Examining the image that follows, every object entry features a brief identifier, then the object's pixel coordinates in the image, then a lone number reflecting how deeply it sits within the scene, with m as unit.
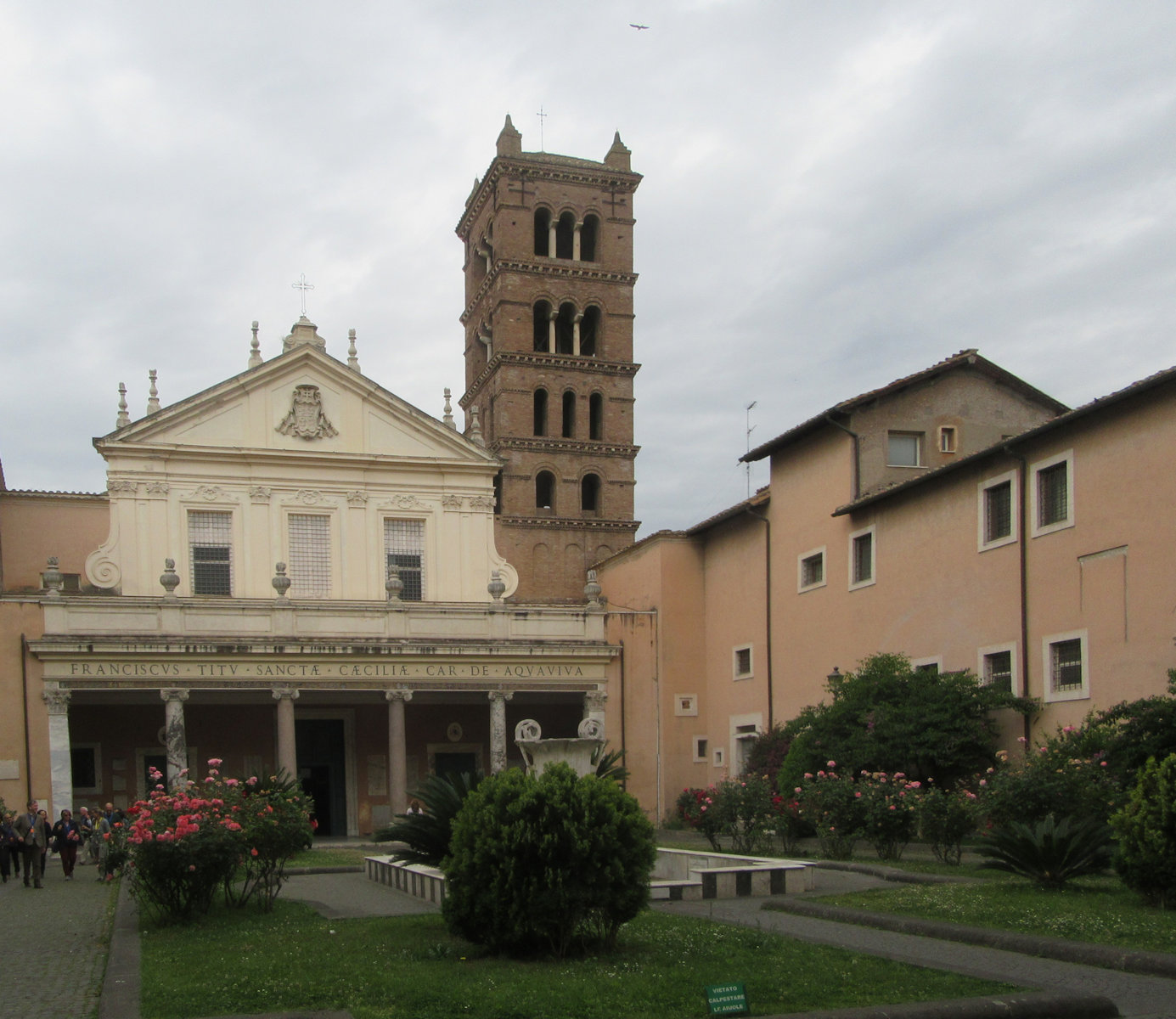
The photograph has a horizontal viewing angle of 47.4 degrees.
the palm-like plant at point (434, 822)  13.57
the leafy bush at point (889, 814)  20.22
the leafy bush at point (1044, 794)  17.39
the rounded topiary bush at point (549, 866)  10.90
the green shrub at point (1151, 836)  12.46
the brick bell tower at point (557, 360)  49.12
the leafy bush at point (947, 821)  18.98
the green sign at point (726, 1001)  8.59
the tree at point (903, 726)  23.83
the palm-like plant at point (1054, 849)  14.36
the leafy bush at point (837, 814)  20.61
